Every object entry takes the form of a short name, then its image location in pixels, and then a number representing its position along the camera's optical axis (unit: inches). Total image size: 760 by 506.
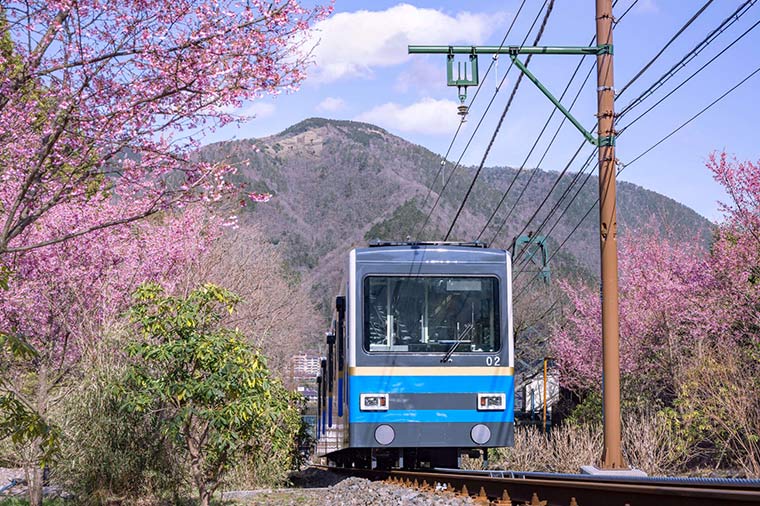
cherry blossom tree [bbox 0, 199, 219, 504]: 588.7
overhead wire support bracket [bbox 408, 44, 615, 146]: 495.8
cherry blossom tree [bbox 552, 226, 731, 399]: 856.3
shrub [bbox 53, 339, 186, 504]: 486.9
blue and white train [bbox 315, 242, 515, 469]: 493.0
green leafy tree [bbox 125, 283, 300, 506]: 430.9
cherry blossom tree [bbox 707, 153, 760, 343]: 773.9
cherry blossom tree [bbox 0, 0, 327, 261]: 292.2
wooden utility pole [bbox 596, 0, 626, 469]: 468.8
